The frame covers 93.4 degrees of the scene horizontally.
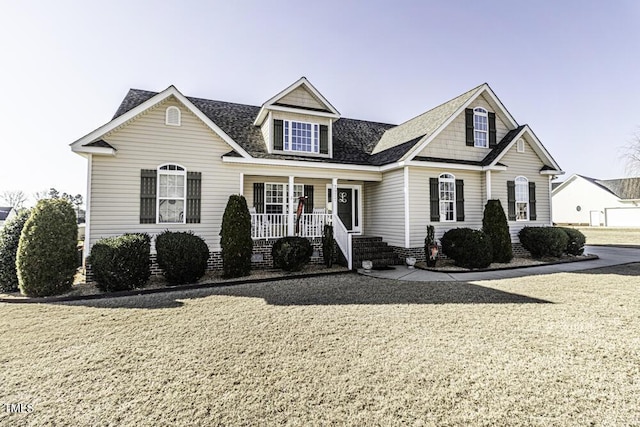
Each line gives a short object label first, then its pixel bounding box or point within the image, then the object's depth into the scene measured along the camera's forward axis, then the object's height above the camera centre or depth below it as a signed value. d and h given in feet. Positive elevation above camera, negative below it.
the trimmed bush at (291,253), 32.53 -2.74
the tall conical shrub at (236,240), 30.48 -1.17
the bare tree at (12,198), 179.93 +19.42
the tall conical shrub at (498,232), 38.40 -0.74
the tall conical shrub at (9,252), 26.30 -1.92
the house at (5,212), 121.17 +7.64
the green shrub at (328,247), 35.86 -2.31
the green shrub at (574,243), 44.32 -2.56
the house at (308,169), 31.94 +7.46
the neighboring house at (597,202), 109.50 +9.36
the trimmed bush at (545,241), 41.57 -2.11
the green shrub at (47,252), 24.21 -1.82
